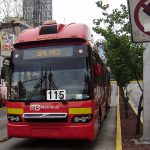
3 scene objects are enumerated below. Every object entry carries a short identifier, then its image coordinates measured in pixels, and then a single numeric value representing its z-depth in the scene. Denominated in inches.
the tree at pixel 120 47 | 267.0
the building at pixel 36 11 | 1044.2
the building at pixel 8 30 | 893.9
